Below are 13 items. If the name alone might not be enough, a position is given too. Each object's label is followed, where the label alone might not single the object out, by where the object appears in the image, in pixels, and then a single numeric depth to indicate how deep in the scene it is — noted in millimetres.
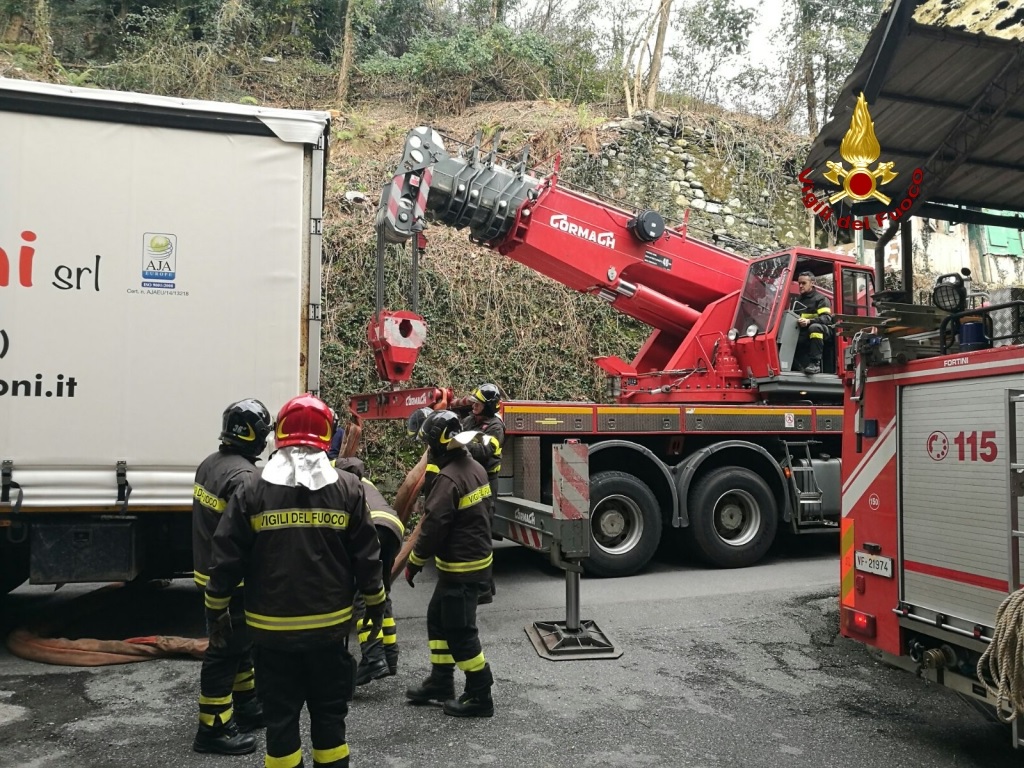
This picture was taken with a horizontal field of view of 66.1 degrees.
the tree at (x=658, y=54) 18062
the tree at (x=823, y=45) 19338
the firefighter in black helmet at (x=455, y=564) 4258
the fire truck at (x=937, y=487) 3385
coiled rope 3102
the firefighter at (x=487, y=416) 6770
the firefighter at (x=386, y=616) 4180
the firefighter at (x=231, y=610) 3814
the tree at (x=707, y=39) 19812
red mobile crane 7359
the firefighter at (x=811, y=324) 8302
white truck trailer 4996
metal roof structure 4758
